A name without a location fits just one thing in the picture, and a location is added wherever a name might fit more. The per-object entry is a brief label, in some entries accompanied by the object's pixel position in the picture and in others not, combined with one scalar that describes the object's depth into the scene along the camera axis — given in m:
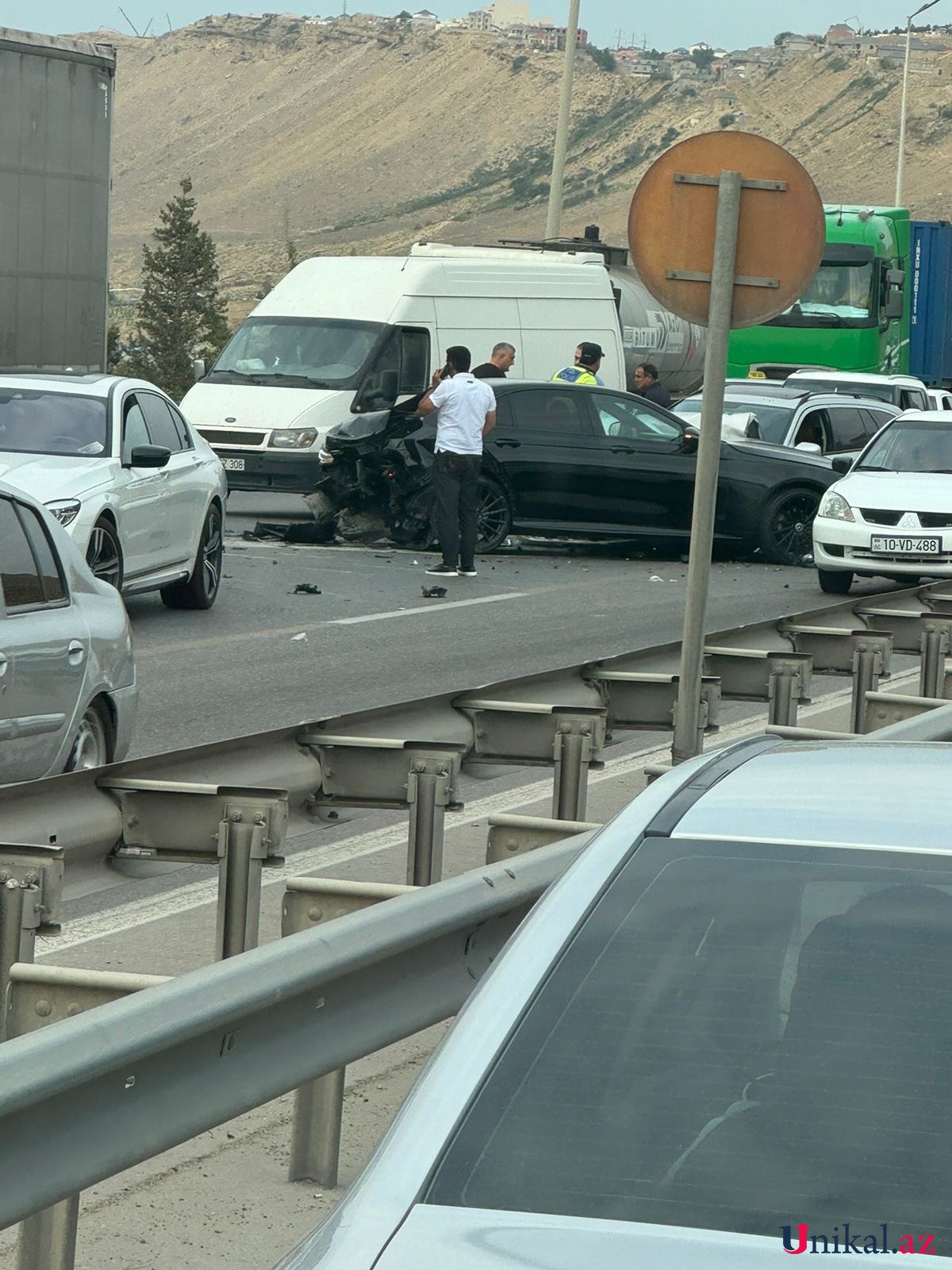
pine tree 87.31
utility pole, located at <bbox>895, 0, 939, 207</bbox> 67.56
